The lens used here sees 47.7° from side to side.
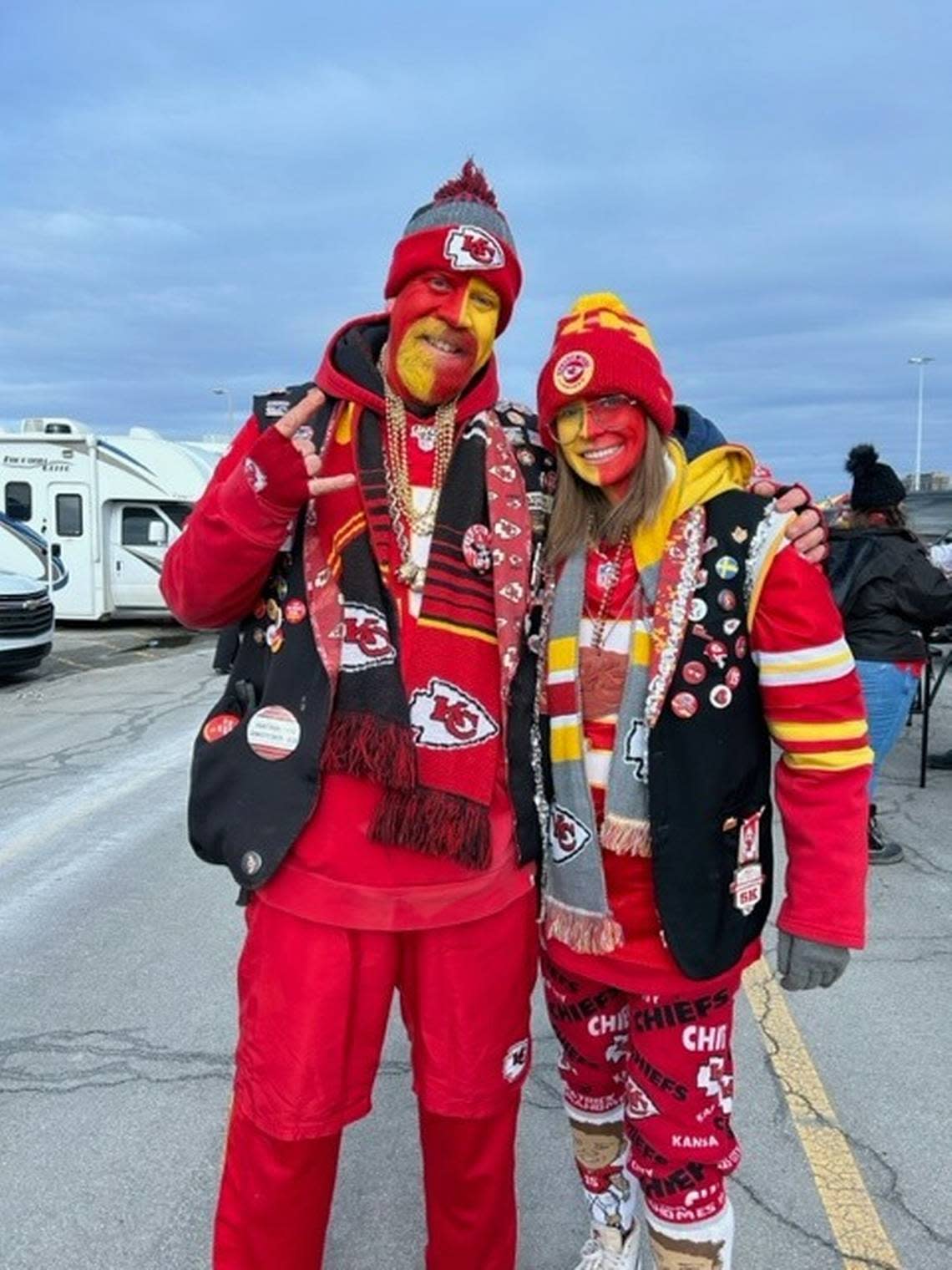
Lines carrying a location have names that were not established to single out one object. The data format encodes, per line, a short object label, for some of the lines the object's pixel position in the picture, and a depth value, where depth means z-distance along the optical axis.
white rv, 16.30
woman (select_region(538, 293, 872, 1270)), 1.85
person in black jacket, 5.04
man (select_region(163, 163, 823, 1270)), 1.86
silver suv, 10.97
